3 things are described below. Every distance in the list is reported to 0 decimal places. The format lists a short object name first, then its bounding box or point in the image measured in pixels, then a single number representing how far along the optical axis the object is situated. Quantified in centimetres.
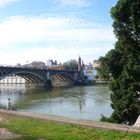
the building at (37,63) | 9171
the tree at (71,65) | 6978
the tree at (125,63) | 881
